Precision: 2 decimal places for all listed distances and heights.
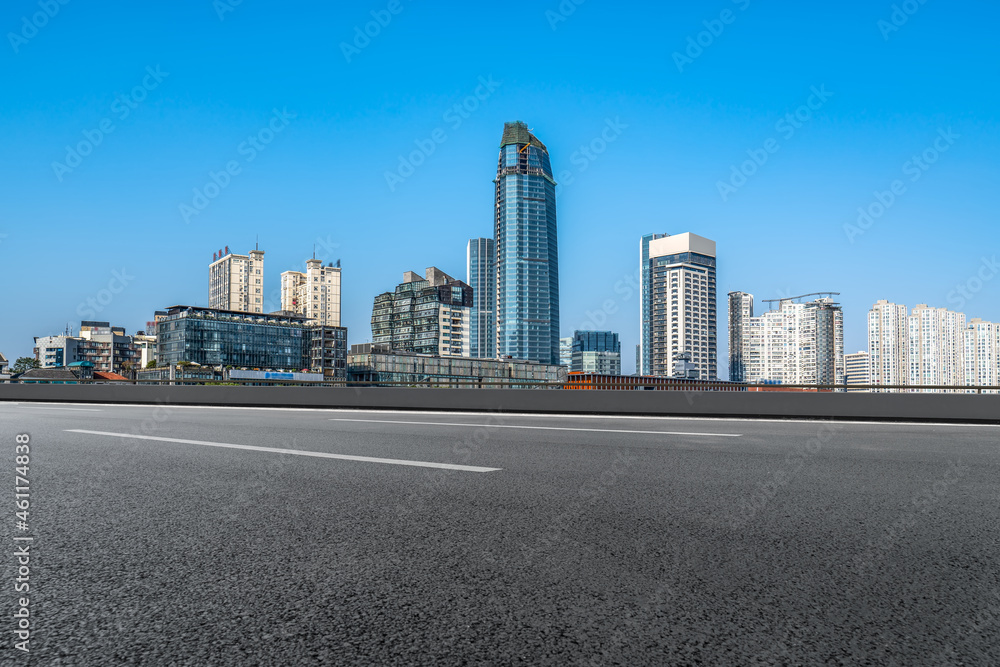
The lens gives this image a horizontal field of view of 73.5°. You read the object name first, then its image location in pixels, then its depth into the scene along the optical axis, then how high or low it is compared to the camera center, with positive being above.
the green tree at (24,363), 184.40 -2.98
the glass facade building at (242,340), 131.25 +2.45
